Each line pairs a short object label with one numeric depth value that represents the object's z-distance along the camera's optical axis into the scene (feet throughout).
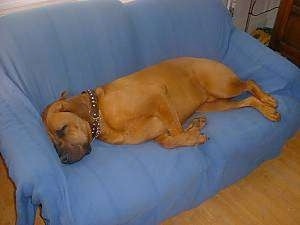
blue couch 5.16
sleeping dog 5.84
